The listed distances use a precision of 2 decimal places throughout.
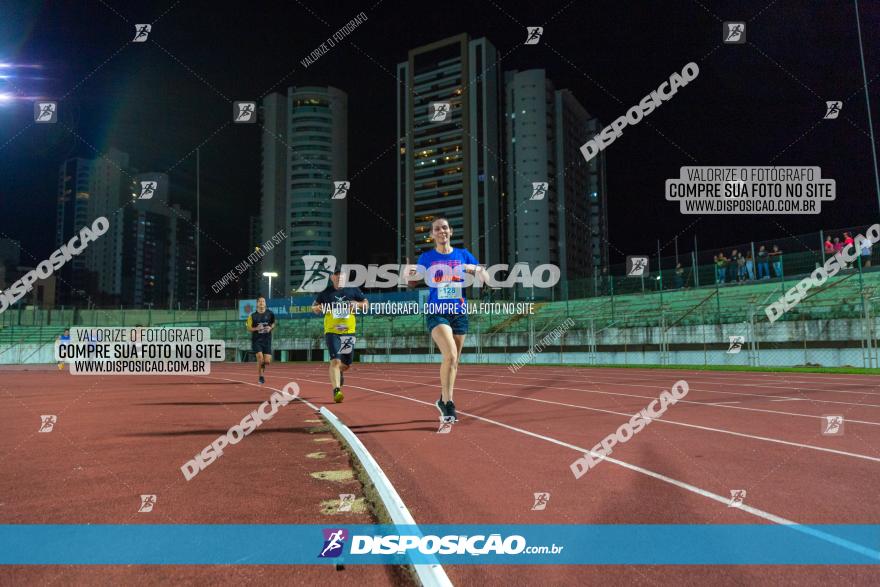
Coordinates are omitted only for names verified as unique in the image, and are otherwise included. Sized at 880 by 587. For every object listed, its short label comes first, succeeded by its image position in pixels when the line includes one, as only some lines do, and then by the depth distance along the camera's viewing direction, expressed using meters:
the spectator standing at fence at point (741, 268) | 25.22
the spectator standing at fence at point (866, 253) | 20.48
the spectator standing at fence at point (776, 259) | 23.90
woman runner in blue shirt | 6.18
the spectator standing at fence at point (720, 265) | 25.54
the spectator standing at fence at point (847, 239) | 21.33
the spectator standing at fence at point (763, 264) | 24.59
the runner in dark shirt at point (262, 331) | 12.32
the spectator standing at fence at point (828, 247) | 21.67
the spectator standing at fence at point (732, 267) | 25.41
